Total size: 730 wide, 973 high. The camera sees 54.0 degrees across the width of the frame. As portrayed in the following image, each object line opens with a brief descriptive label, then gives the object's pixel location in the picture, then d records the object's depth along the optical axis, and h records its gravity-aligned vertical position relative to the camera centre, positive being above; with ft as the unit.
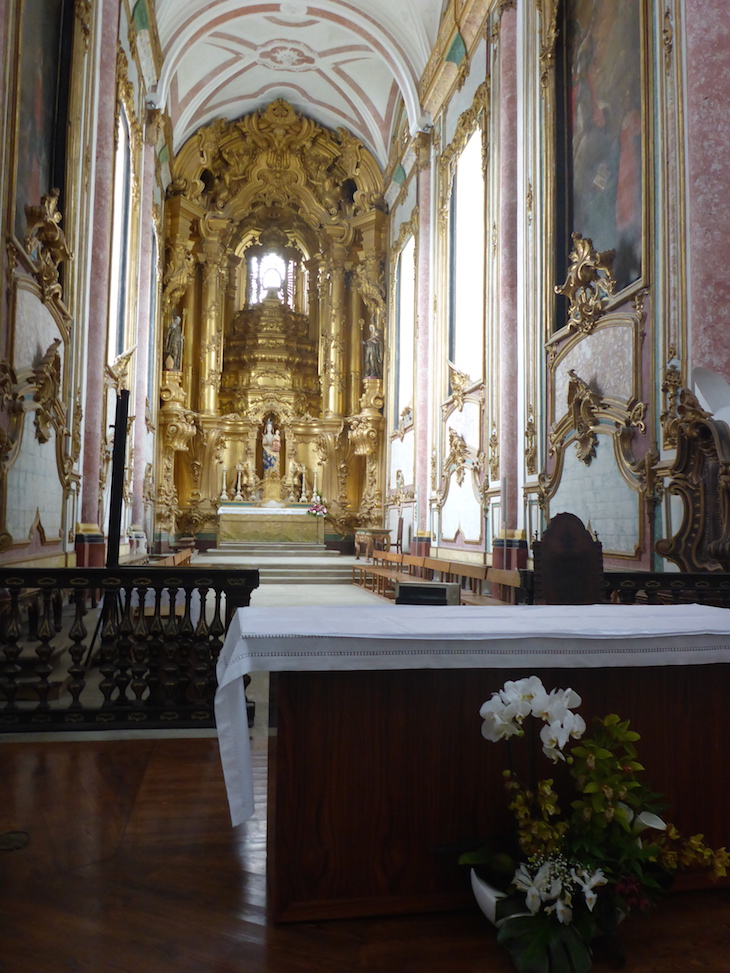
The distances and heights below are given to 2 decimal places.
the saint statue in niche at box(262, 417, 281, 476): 64.59 +5.34
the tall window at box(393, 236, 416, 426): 57.00 +15.63
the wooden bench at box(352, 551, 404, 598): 36.65 -3.48
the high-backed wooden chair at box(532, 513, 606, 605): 16.61 -1.16
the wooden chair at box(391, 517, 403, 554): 54.24 -2.04
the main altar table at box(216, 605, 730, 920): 6.93 -2.29
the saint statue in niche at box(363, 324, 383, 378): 64.39 +14.24
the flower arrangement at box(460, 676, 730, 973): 6.11 -3.06
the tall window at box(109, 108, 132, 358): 37.99 +14.96
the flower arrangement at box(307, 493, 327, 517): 57.88 +0.27
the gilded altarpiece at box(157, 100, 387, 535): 64.03 +17.82
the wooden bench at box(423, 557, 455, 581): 32.58 -2.54
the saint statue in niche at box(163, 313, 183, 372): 61.52 +14.17
